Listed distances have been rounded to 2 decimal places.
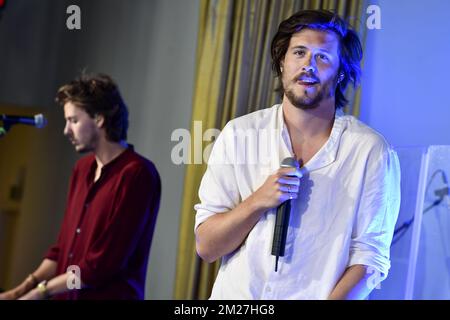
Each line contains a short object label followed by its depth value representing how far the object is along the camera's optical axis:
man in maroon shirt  5.40
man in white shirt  4.62
